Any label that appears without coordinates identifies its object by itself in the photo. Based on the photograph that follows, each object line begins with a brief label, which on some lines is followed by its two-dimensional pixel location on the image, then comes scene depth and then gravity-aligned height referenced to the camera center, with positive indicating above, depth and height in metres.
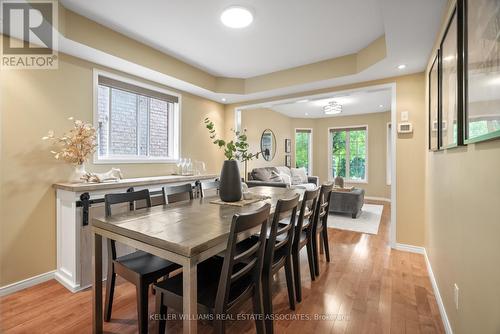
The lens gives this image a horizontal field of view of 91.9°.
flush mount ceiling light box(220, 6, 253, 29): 2.21 +1.43
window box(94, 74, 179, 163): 2.94 +0.64
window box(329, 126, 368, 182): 7.39 +0.48
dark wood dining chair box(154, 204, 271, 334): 1.17 -0.66
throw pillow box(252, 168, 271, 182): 5.45 -0.15
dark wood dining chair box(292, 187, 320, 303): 2.01 -0.54
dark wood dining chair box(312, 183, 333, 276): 2.43 -0.53
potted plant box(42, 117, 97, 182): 2.37 +0.24
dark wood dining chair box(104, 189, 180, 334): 1.48 -0.66
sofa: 5.15 -0.22
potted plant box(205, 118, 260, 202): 2.15 -0.10
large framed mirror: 6.43 +0.66
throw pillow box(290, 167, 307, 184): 6.53 -0.21
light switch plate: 3.18 +0.69
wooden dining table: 1.11 -0.35
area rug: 4.11 -1.00
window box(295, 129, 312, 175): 7.92 +0.64
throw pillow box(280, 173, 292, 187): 5.86 -0.24
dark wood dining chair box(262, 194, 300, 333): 1.54 -0.54
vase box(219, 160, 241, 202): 2.15 -0.13
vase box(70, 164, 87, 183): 2.45 -0.03
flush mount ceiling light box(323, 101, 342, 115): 5.30 +1.35
